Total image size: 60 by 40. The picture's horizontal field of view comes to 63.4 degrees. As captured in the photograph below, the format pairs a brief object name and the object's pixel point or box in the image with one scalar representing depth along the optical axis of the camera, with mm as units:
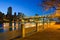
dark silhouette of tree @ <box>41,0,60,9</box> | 7234
